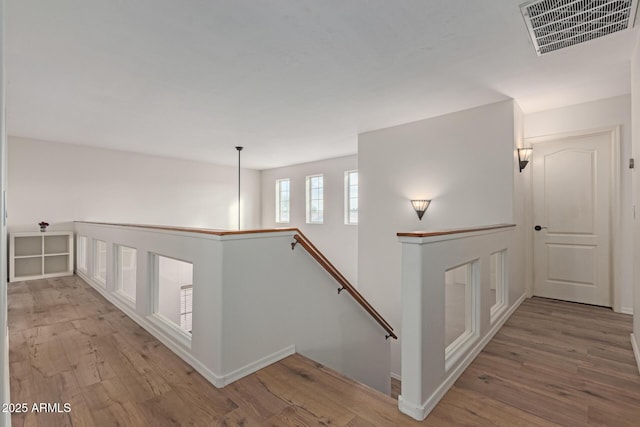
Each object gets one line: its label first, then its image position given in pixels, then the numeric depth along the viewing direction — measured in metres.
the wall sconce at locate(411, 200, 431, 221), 4.18
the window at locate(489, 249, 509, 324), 3.29
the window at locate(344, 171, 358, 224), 6.82
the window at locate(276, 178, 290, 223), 8.33
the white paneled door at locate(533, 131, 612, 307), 3.65
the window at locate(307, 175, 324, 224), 7.48
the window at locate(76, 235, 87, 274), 5.07
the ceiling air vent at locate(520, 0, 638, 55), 2.01
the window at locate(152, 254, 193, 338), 2.80
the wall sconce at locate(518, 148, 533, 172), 3.69
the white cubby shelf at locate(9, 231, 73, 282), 5.00
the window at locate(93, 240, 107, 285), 4.52
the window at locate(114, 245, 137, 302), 3.73
